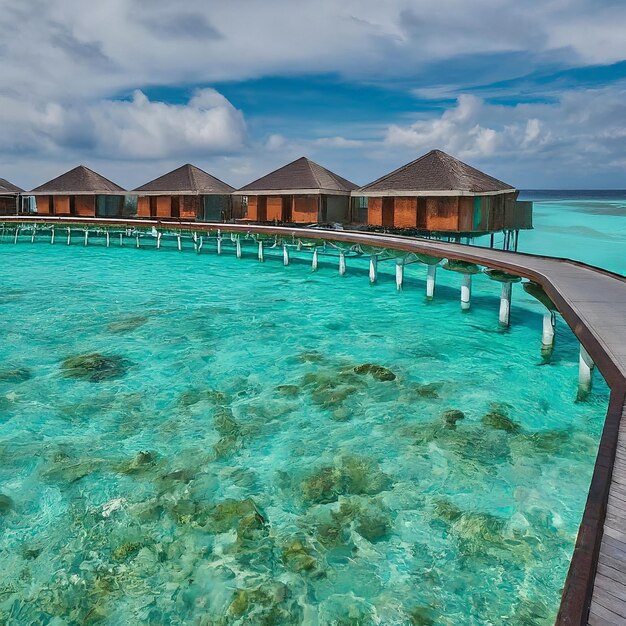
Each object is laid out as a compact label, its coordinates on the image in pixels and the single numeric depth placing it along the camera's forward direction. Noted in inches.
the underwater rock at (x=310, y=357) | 479.2
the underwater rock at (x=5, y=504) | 250.6
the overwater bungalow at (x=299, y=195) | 1055.6
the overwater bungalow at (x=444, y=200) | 881.5
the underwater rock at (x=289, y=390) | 397.1
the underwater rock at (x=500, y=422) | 340.5
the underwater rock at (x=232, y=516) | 239.9
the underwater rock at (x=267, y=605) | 189.5
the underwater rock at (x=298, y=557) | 214.4
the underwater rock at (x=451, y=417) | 343.3
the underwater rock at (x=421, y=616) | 187.2
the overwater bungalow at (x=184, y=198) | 1235.2
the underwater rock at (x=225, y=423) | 334.0
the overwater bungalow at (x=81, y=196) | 1349.7
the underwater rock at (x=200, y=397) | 382.3
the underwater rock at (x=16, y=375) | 417.4
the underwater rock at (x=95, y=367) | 429.7
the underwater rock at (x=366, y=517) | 237.1
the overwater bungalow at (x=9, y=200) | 1492.4
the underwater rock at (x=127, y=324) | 583.8
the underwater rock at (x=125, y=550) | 218.1
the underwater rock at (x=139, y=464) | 286.0
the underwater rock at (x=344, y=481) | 267.1
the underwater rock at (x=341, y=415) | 352.2
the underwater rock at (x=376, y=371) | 429.7
